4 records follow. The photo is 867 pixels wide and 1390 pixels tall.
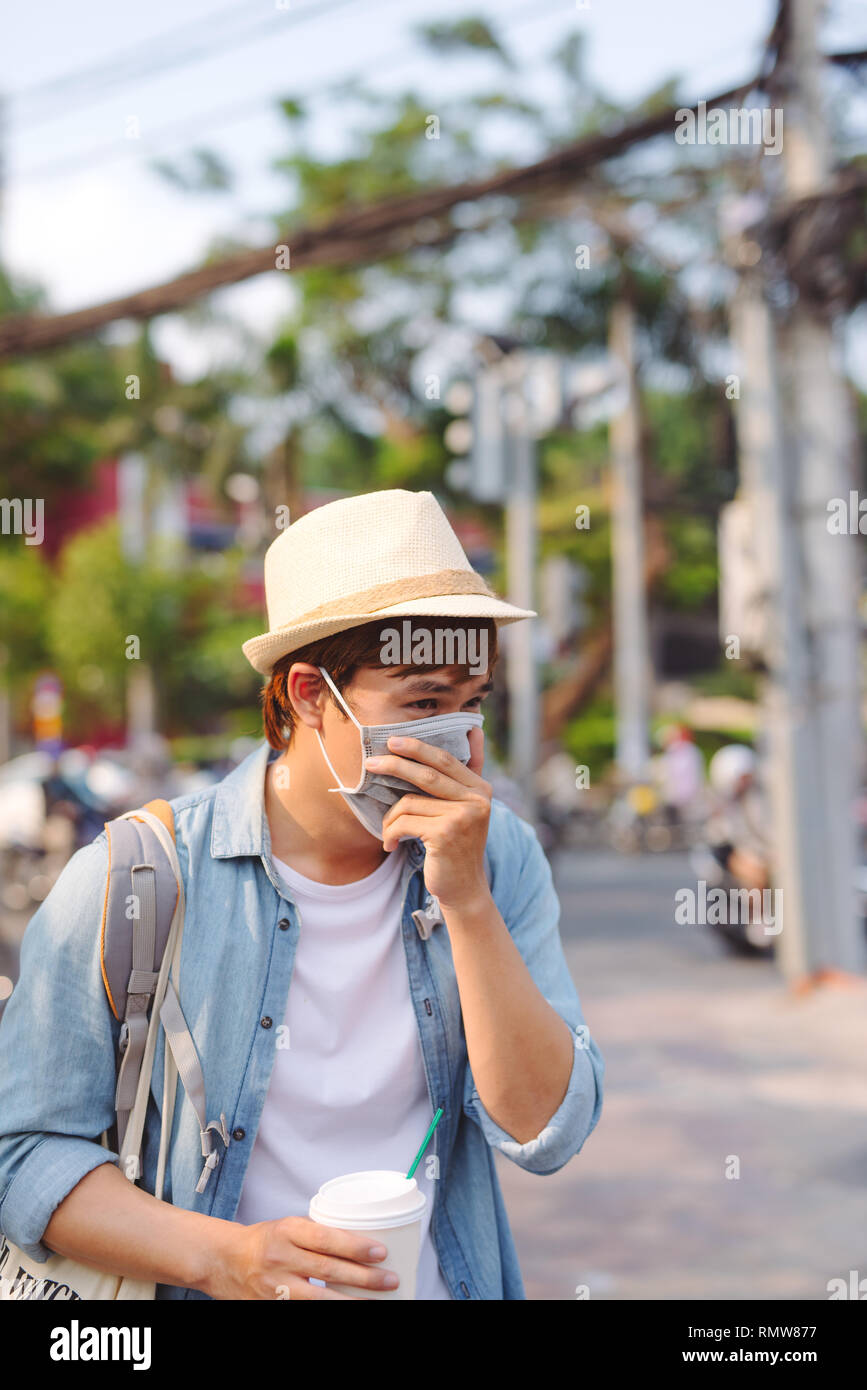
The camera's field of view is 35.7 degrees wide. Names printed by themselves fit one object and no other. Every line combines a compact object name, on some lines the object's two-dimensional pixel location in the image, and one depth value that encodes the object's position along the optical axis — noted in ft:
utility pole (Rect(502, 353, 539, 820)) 33.73
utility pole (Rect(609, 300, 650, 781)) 64.03
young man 5.22
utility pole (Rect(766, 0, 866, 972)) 24.97
